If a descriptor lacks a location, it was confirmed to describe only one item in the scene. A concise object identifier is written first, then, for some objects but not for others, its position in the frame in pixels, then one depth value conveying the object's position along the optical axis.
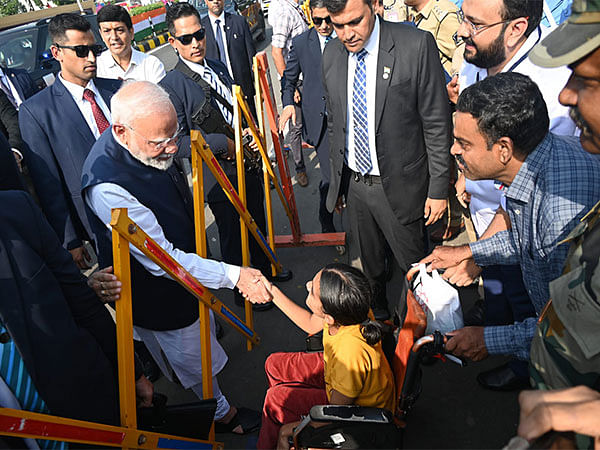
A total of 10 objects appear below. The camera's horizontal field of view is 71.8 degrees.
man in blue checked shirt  1.70
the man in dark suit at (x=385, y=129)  2.59
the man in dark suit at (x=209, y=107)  3.16
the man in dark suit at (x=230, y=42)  5.16
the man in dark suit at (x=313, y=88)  3.96
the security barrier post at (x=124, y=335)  1.77
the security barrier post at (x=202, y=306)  2.35
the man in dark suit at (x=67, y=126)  3.08
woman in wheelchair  1.95
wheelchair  1.83
